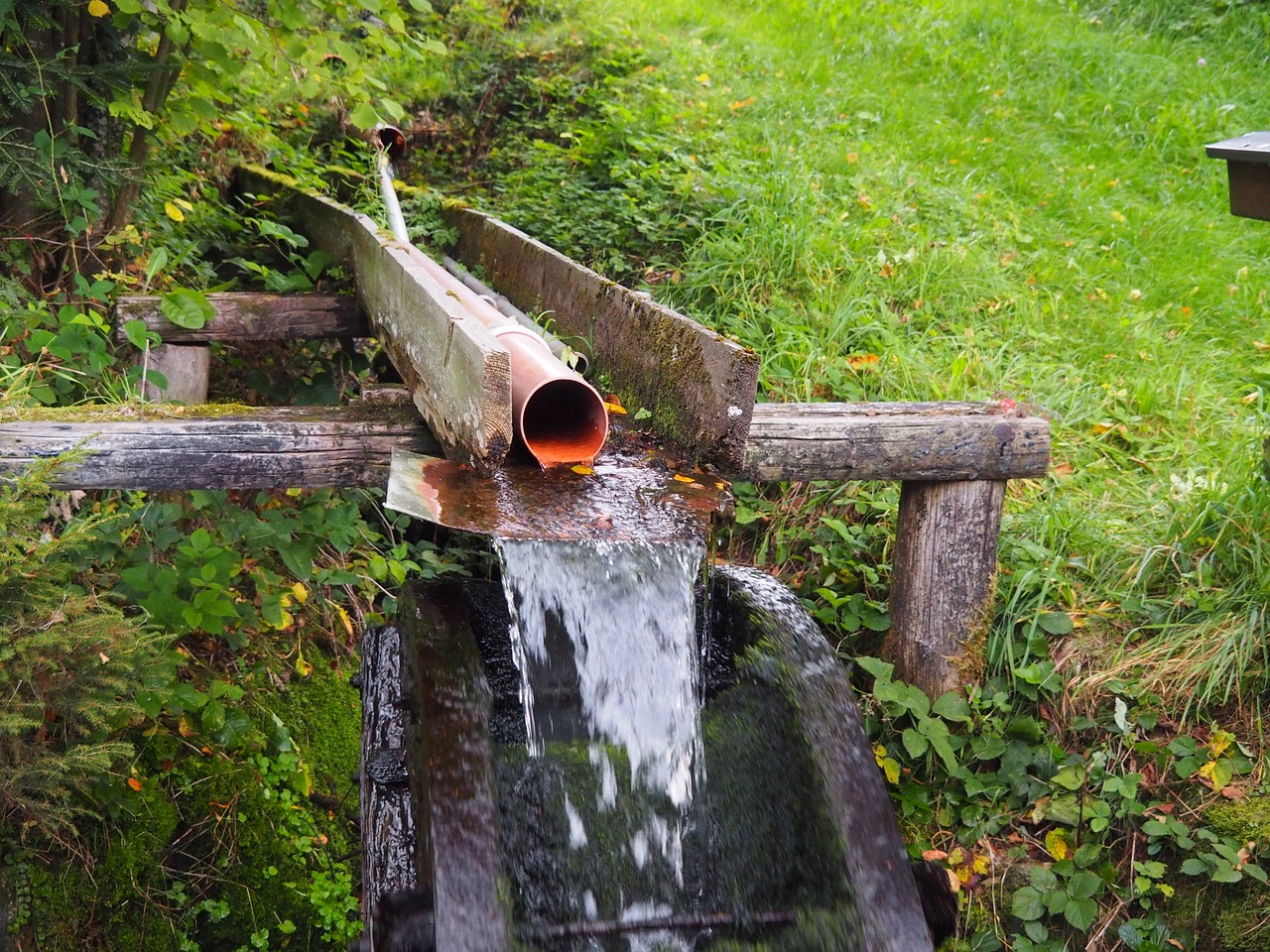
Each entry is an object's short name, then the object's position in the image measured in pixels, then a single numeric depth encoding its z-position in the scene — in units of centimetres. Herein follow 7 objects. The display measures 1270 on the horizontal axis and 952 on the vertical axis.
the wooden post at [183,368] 397
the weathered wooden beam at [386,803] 197
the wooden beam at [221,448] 245
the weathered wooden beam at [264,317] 386
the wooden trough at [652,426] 247
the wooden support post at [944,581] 306
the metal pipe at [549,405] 246
